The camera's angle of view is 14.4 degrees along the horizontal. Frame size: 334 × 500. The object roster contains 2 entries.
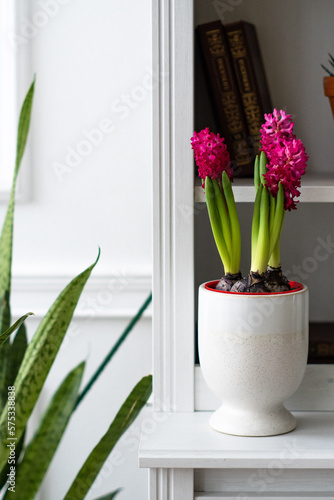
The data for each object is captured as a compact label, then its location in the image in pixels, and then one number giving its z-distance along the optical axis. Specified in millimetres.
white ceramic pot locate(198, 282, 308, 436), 1469
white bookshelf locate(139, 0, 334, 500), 1456
